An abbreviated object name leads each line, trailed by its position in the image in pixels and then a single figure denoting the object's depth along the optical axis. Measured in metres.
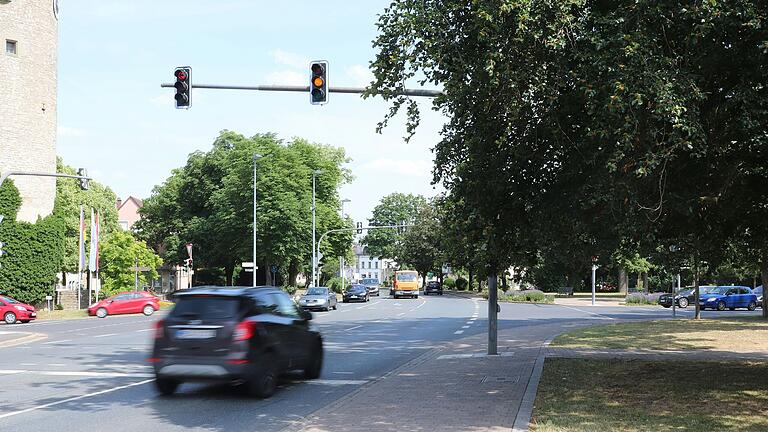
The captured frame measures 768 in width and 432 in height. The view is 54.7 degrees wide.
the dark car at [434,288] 86.06
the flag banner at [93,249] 43.33
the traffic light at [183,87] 13.88
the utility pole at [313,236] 57.67
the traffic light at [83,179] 28.52
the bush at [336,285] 86.50
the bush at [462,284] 101.76
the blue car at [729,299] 44.31
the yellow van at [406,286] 70.06
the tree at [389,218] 129.50
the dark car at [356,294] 60.41
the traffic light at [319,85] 13.55
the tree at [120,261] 52.81
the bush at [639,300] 49.97
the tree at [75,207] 69.94
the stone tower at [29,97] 43.97
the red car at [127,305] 41.41
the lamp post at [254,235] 48.66
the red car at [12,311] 35.44
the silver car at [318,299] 42.97
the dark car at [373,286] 83.53
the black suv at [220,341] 10.81
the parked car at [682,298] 45.86
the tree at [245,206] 58.94
